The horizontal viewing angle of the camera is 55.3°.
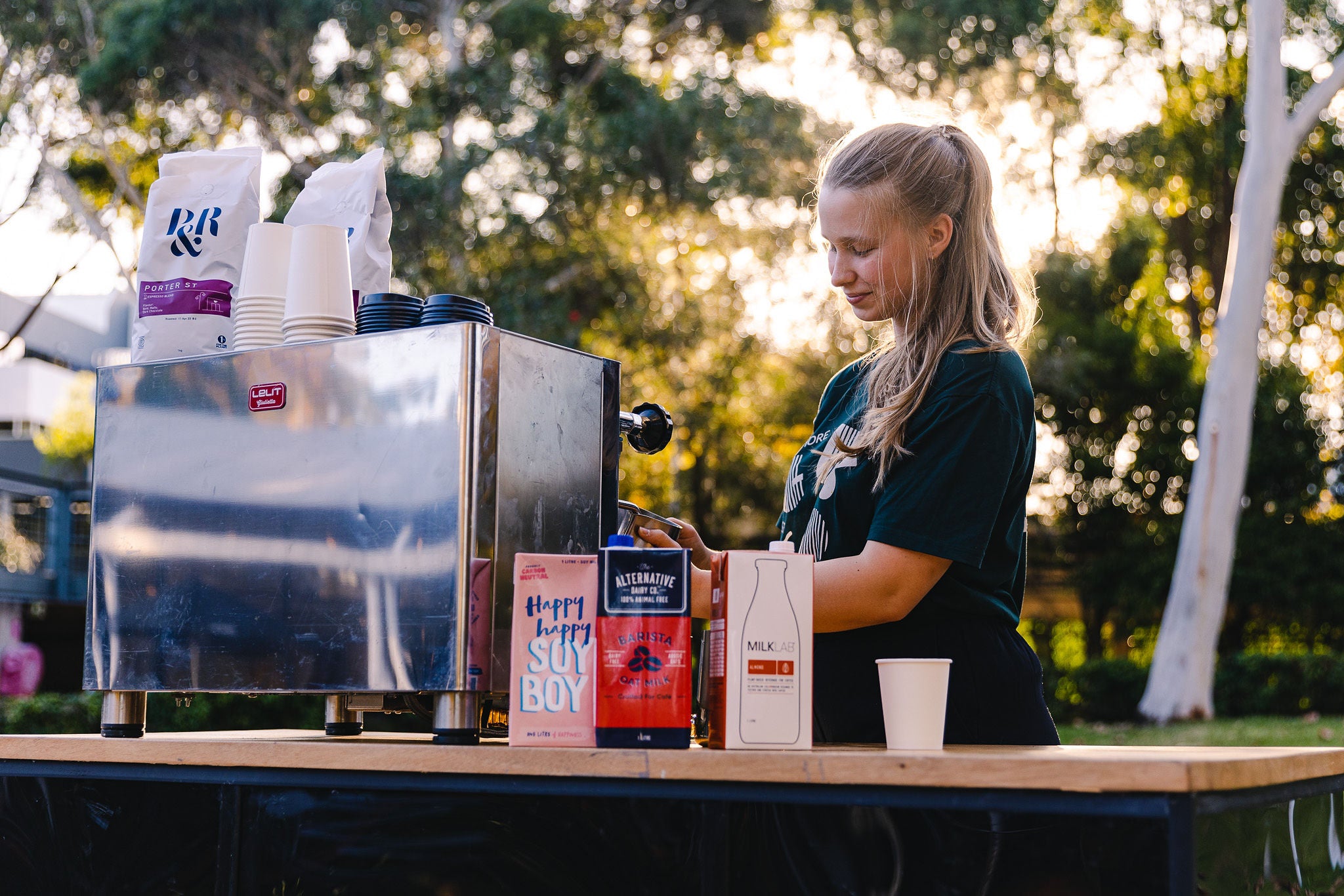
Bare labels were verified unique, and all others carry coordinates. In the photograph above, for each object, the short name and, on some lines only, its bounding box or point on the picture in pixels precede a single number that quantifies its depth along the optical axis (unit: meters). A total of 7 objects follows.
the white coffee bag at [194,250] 1.64
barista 1.33
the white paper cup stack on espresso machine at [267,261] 1.57
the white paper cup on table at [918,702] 1.18
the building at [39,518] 15.20
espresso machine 1.30
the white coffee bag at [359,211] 1.69
